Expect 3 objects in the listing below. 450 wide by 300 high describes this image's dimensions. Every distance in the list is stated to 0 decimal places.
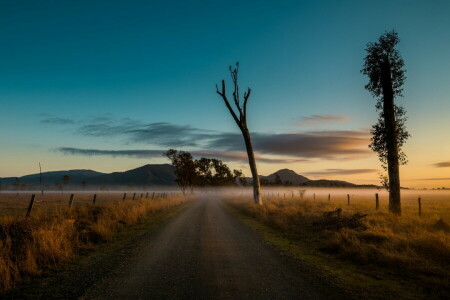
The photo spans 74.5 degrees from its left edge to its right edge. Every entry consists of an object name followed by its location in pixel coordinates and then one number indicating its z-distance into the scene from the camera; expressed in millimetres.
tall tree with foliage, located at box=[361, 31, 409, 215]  17781
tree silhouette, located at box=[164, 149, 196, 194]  78500
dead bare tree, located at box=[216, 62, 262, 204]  28422
